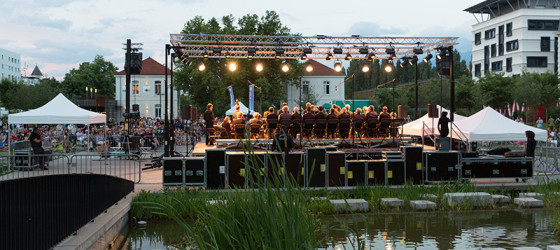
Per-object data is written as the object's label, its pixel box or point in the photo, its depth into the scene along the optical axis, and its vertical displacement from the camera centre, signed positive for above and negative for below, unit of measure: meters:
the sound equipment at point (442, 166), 14.17 -0.98
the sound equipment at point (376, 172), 13.88 -1.12
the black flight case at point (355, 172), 13.80 -1.11
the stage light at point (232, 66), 21.88 +2.42
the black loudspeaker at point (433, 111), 18.91 +0.58
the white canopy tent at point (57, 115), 18.95 +0.38
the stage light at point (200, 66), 21.17 +2.33
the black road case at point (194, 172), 13.21 -1.08
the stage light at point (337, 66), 22.70 +2.55
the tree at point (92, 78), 88.38 +7.71
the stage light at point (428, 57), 21.91 +2.81
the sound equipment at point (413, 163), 14.11 -0.90
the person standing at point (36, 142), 18.08 -0.53
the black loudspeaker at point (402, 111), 21.33 +0.64
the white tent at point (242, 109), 36.49 +1.14
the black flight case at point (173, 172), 13.05 -1.08
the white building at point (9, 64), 137.38 +16.24
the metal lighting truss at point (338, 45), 20.22 +3.13
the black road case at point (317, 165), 13.57 -0.93
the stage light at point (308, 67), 22.61 +2.46
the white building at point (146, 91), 72.62 +4.65
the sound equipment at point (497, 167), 14.44 -1.03
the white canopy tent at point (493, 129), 16.92 -0.02
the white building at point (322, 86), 73.41 +5.54
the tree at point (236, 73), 54.56 +5.45
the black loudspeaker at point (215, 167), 13.21 -0.96
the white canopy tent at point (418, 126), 21.38 +0.07
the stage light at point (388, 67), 22.92 +2.51
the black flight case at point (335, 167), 13.71 -0.98
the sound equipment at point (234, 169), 13.34 -1.02
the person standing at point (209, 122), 20.75 +0.18
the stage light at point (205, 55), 22.00 +2.86
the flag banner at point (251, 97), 37.44 +2.05
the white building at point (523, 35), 65.25 +11.22
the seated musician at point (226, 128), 19.88 -0.04
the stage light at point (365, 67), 22.41 +2.45
